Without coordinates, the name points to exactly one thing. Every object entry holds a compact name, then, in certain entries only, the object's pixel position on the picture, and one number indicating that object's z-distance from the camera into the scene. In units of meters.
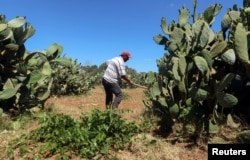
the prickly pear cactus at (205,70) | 2.38
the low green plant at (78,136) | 2.26
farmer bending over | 3.56
